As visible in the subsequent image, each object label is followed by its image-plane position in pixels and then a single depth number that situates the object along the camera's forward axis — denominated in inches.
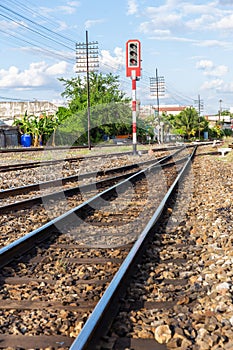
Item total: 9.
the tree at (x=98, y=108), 2255.4
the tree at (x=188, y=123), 4033.0
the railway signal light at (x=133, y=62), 1044.5
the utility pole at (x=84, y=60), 1902.6
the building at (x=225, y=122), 5904.0
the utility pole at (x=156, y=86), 3127.5
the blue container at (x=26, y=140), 2028.8
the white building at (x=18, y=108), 2955.2
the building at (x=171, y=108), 6569.9
